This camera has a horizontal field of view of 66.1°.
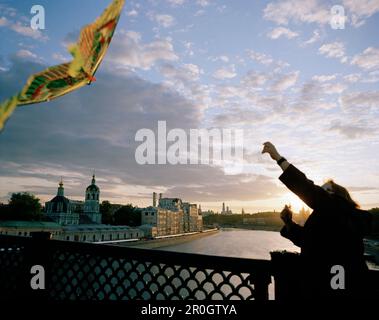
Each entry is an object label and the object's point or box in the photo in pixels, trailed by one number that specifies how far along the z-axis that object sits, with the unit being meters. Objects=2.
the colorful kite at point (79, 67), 1.57
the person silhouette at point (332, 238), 2.09
